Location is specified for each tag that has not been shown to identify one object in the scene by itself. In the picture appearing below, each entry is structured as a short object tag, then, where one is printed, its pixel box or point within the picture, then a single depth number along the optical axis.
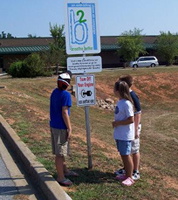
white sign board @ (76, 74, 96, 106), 5.62
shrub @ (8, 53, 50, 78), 27.83
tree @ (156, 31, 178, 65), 53.66
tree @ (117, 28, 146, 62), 49.91
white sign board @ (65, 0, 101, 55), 5.52
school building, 49.16
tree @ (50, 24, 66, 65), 31.56
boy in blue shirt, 4.99
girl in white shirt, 5.08
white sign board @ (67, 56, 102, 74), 5.62
